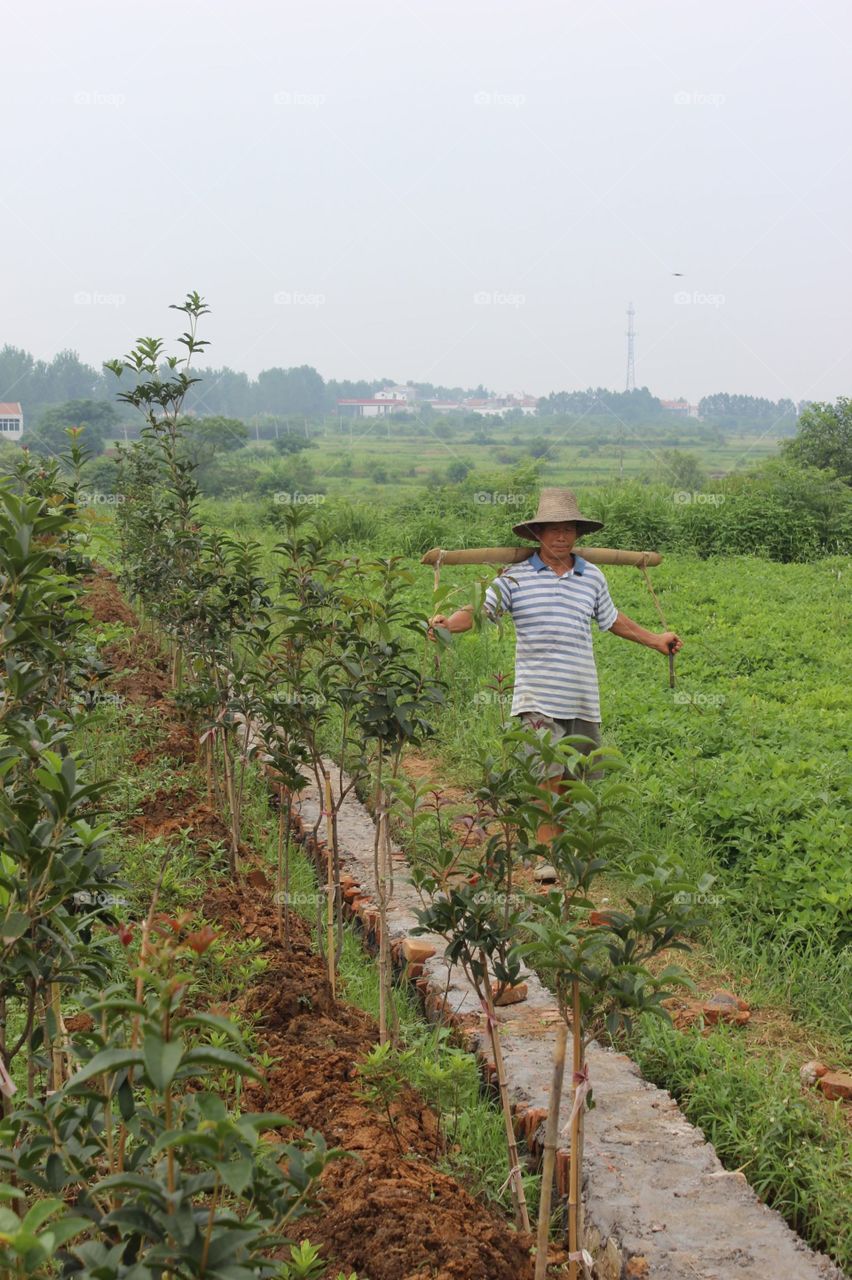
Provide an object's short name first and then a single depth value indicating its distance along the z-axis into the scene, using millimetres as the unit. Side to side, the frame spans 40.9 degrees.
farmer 5105
